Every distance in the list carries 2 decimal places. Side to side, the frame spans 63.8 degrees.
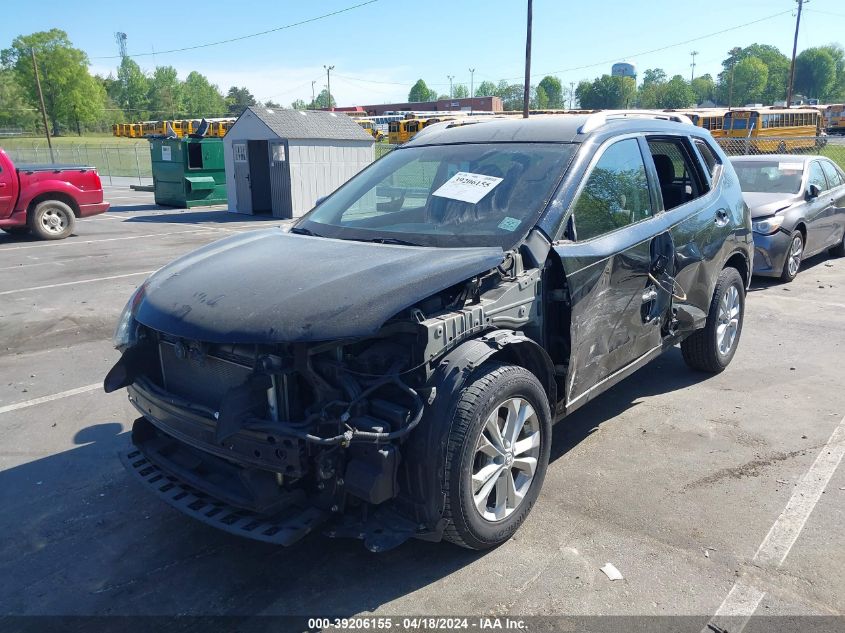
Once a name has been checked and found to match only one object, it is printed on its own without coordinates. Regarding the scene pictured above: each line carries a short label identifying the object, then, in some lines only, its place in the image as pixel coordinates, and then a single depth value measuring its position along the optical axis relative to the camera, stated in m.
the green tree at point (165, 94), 117.12
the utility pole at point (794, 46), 47.33
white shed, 17.22
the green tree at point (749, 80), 114.31
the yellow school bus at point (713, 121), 36.56
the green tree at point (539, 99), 125.44
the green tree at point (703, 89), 127.31
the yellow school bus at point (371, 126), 48.48
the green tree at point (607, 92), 98.19
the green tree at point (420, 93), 156.00
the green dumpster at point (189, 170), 19.72
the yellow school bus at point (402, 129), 42.76
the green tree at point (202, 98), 142.50
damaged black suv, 2.78
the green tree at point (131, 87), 130.75
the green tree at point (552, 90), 143.75
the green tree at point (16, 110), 93.56
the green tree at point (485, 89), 174.75
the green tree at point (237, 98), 129.75
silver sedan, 8.95
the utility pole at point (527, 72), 24.65
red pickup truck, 13.16
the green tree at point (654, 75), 138.12
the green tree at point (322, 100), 144.00
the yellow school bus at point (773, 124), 34.75
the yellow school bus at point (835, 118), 58.19
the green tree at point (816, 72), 126.19
